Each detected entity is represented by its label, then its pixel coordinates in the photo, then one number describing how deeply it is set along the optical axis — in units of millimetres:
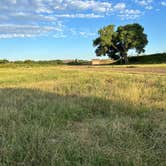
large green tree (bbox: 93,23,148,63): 38837
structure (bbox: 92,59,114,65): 53518
